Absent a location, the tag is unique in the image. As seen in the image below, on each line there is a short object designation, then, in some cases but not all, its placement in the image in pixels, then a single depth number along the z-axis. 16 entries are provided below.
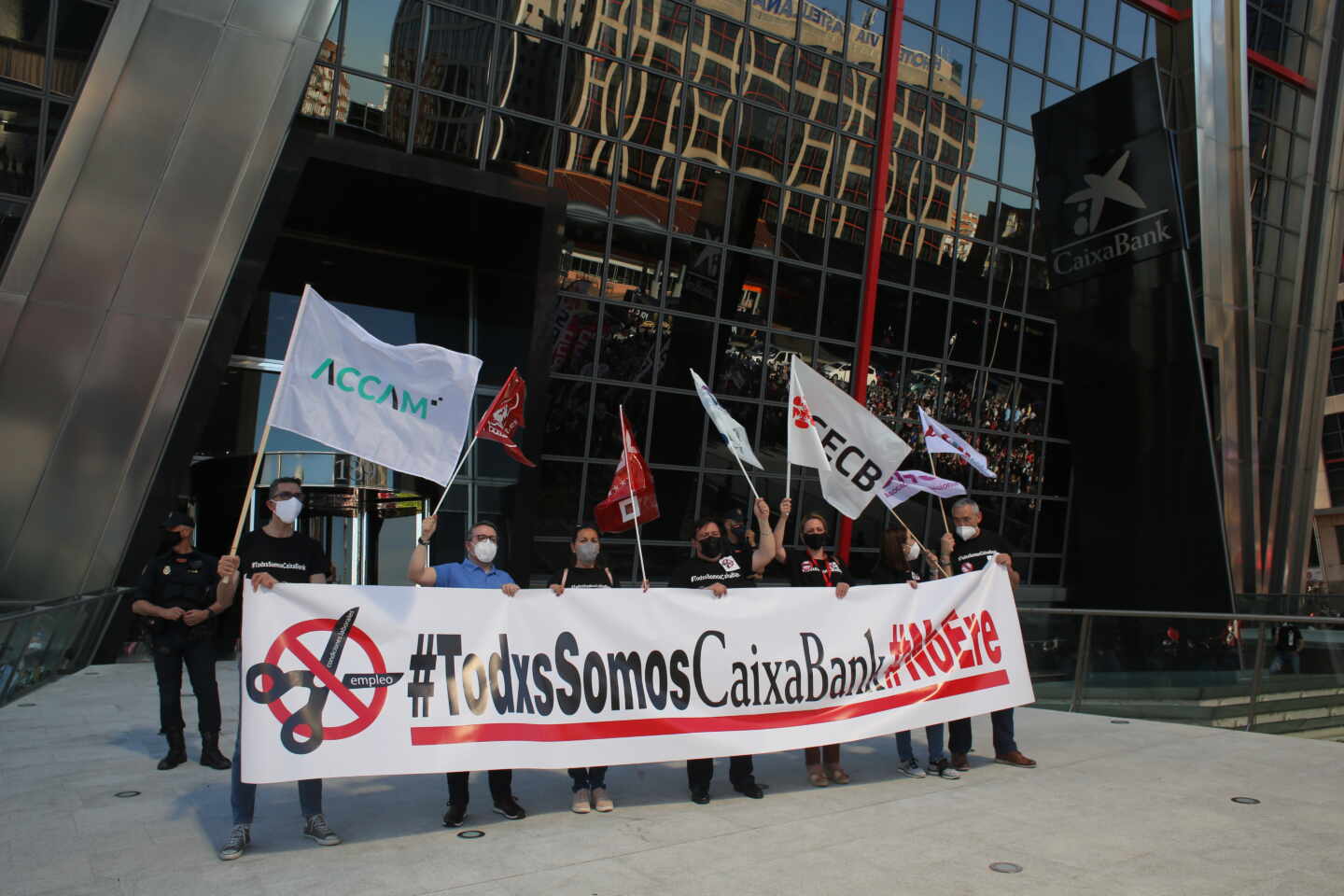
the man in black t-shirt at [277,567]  5.84
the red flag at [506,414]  8.63
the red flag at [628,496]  9.21
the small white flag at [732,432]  9.77
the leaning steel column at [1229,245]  25.86
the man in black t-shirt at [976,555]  8.52
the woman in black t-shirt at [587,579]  6.97
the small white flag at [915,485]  10.59
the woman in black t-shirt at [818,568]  7.89
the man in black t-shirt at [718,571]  7.21
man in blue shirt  6.46
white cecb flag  8.73
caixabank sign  17.70
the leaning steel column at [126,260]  15.12
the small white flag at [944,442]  10.74
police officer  7.87
